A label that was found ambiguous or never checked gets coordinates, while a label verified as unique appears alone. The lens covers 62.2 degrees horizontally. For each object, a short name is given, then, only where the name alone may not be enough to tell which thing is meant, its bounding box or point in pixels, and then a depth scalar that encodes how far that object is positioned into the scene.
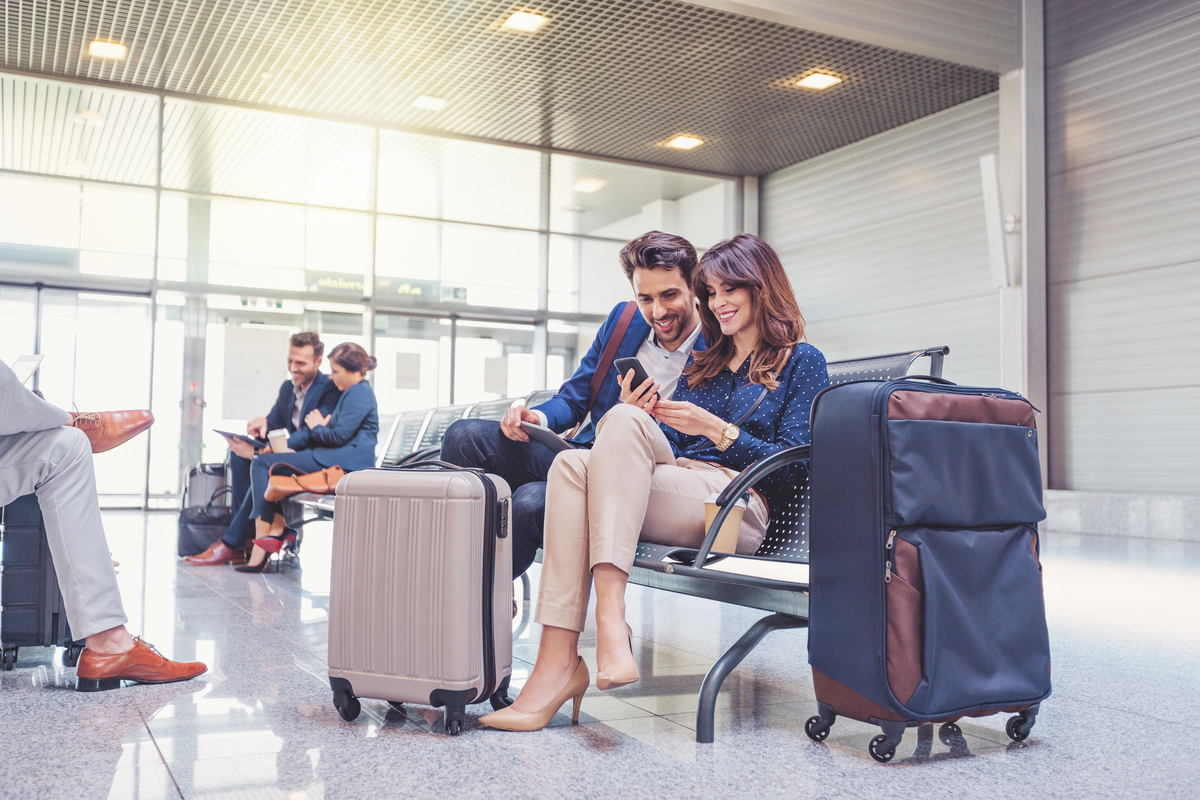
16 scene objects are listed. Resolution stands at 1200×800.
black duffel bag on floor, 5.62
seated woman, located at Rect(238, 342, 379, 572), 5.19
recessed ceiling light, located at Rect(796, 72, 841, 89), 9.06
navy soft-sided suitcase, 1.79
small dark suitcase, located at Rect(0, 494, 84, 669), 2.55
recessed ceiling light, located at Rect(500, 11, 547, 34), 7.77
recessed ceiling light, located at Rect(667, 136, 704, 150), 10.87
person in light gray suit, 2.35
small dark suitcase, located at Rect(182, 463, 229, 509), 6.57
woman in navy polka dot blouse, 2.05
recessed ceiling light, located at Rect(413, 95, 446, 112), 9.56
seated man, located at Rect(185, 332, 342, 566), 5.51
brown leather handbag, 5.04
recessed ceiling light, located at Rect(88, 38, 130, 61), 8.09
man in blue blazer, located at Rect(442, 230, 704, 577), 2.66
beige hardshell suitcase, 2.03
